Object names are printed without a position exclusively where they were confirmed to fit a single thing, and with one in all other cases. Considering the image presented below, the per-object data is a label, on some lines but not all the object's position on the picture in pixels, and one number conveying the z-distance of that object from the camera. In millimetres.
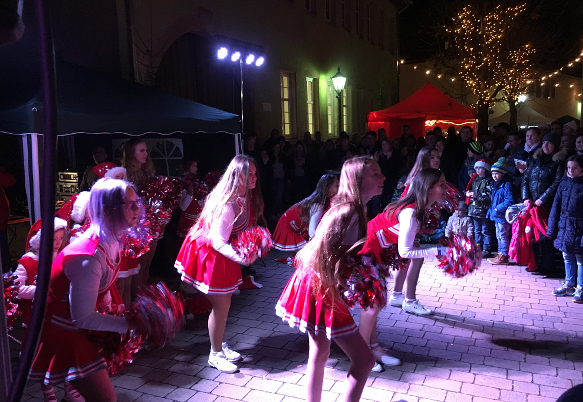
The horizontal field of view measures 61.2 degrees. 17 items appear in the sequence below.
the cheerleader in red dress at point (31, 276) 3479
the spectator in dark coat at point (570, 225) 5961
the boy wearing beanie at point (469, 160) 8789
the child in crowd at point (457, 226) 4535
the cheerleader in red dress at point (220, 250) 3945
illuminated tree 22969
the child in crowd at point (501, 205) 7594
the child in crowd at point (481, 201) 7879
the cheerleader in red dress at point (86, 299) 2441
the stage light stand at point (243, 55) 9898
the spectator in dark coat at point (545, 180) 6883
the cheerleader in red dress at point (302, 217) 5332
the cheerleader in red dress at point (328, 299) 2916
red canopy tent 16078
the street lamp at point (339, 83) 16297
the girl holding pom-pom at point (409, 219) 4180
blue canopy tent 5117
